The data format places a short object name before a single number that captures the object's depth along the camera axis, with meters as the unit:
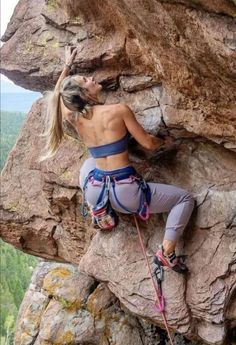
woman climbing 5.50
